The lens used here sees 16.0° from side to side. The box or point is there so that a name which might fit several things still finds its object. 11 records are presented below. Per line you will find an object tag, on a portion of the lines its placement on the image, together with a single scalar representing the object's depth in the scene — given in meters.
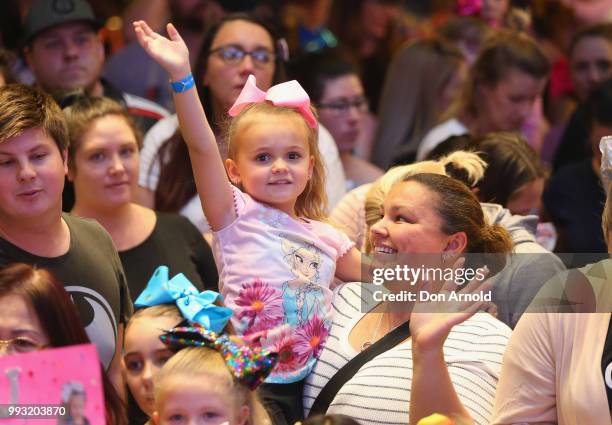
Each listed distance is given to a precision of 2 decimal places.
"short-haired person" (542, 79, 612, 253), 8.12
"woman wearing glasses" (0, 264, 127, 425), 4.87
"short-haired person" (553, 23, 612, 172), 10.43
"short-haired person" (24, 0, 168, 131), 8.08
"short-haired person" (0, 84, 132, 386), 5.60
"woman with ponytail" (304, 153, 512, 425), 5.54
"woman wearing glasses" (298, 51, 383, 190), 9.17
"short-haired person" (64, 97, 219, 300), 6.77
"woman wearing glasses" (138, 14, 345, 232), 7.53
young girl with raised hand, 5.73
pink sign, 4.57
